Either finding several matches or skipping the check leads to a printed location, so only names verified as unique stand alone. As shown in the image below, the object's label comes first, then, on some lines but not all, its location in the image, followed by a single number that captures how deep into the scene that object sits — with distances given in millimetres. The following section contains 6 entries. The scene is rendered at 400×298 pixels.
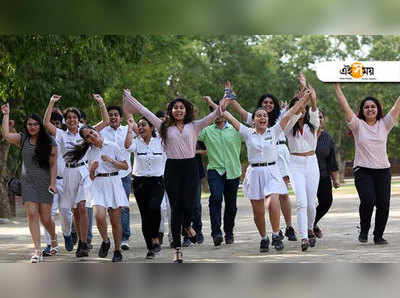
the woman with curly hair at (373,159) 13273
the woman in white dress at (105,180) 12141
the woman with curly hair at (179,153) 11523
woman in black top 14336
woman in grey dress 12484
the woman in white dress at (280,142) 13547
